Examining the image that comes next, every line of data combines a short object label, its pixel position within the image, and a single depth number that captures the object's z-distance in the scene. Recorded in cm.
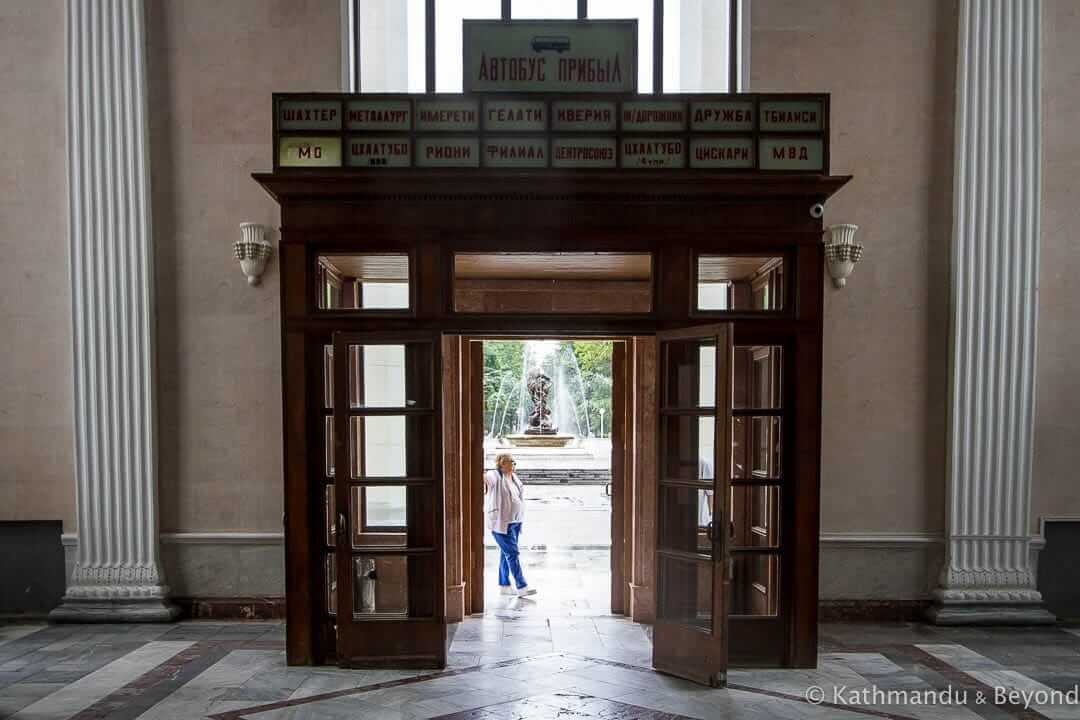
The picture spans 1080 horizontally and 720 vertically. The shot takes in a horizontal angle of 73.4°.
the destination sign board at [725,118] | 516
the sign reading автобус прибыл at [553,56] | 520
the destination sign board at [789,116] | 514
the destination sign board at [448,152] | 517
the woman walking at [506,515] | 744
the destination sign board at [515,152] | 518
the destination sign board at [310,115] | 514
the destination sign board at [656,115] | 516
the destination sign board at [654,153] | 517
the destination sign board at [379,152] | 516
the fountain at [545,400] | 1781
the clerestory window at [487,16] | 674
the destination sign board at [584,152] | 518
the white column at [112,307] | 629
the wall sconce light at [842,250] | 608
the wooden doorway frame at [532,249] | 520
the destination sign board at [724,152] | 516
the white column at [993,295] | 626
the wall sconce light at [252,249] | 619
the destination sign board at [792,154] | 515
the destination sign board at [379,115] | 515
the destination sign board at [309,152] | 516
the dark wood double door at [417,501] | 508
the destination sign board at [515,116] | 517
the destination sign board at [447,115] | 514
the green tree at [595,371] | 2767
